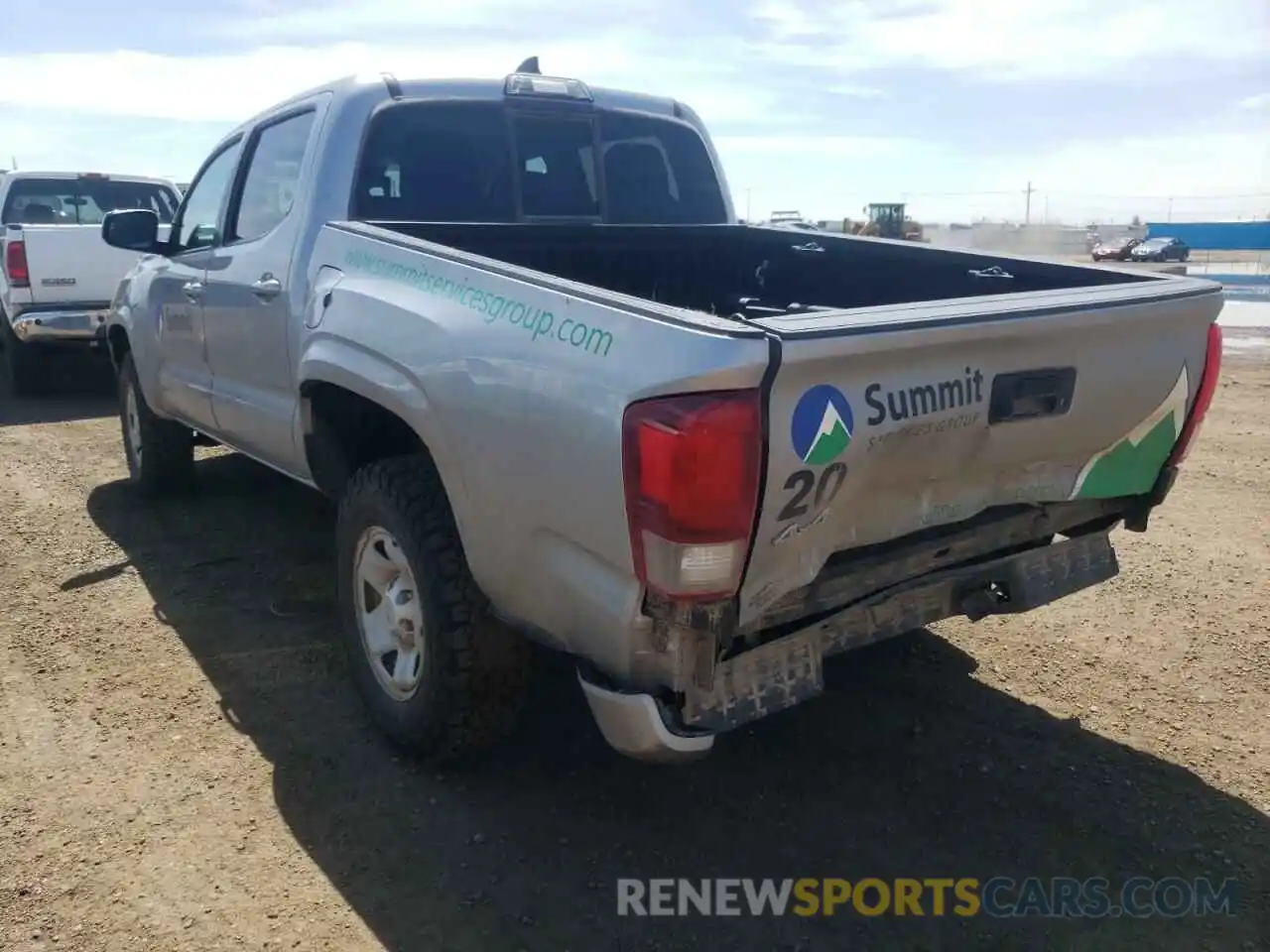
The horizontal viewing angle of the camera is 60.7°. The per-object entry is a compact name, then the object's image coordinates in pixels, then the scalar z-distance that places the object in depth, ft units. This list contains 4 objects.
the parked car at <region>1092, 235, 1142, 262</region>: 124.16
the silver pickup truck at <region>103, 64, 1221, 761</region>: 7.54
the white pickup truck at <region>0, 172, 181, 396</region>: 29.48
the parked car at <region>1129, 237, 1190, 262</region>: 121.08
